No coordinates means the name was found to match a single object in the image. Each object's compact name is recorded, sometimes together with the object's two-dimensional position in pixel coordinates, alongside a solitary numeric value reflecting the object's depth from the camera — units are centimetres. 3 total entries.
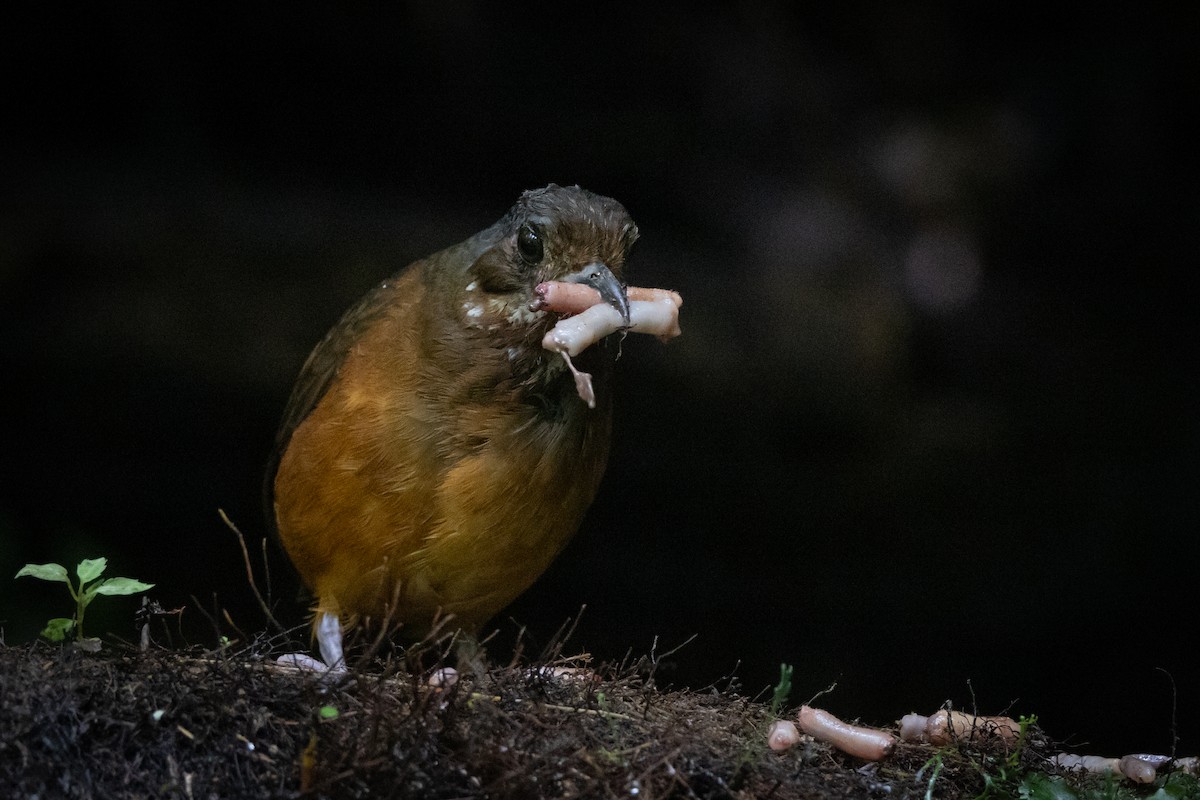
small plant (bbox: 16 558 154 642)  469
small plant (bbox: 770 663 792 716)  439
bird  601
